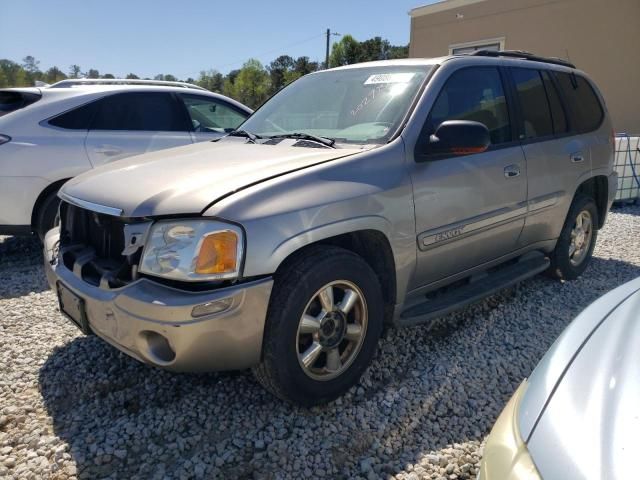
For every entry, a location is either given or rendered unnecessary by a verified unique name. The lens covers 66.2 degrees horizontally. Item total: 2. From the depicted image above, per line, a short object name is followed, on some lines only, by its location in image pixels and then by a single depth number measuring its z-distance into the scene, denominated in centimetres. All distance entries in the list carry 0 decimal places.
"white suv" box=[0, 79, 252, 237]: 433
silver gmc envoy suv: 205
